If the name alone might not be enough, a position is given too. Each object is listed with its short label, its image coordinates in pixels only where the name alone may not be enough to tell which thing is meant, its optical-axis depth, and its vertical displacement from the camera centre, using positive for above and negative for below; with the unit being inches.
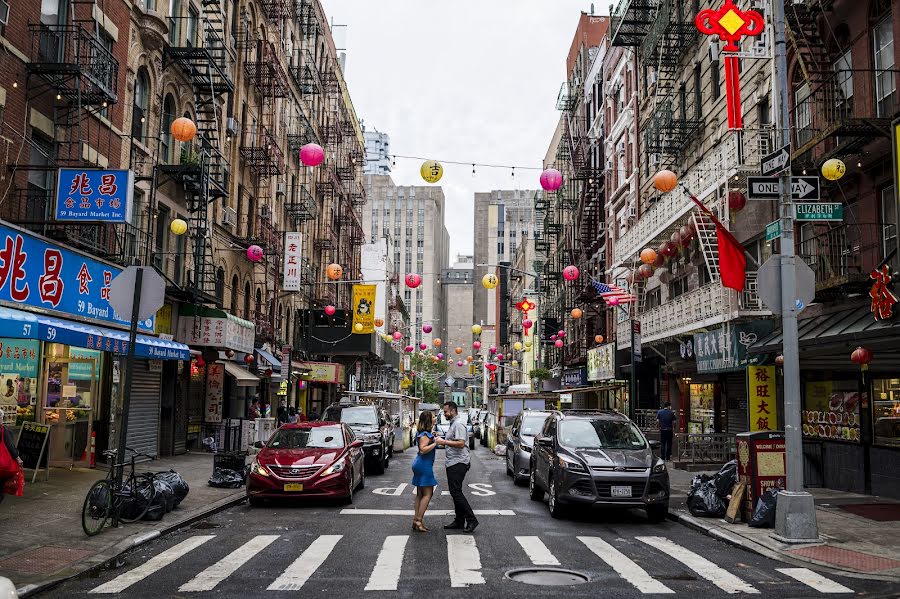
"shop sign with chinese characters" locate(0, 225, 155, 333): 561.9 +86.0
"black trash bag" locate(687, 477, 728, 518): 489.4 -67.5
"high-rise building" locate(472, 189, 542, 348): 6692.9 +1430.6
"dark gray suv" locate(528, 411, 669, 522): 477.1 -45.8
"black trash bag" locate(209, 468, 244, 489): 630.5 -74.8
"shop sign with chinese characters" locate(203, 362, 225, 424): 1066.1 -6.3
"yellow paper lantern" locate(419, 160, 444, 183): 818.5 +234.4
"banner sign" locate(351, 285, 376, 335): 1663.4 +179.6
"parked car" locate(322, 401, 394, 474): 810.2 -39.9
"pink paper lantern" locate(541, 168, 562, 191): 807.7 +225.7
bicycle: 411.2 -64.4
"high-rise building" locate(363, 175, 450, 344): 6304.1 +1375.6
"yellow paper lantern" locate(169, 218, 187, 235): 795.9 +165.1
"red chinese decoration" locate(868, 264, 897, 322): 487.8 +67.5
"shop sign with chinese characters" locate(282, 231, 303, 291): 1352.1 +232.1
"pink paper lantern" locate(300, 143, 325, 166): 773.9 +236.0
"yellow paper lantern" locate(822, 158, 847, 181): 536.7 +159.8
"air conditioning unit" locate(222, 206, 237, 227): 1105.8 +247.7
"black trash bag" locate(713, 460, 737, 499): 500.1 -53.7
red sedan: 536.7 -54.5
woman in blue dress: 442.0 -44.5
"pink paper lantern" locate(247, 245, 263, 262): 1037.8 +182.7
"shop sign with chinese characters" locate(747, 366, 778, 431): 779.4 -0.1
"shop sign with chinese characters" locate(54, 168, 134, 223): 615.5 +150.0
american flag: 1122.2 +149.3
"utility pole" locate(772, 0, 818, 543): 403.2 +11.1
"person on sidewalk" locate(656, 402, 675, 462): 899.4 -36.2
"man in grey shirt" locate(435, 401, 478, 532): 447.8 -44.0
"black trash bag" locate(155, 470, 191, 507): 495.8 -62.8
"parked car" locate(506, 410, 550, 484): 726.5 -47.7
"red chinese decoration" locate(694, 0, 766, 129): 608.4 +299.6
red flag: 693.3 +122.6
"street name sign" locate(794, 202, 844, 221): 459.2 +112.9
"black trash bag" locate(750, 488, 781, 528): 442.6 -64.8
